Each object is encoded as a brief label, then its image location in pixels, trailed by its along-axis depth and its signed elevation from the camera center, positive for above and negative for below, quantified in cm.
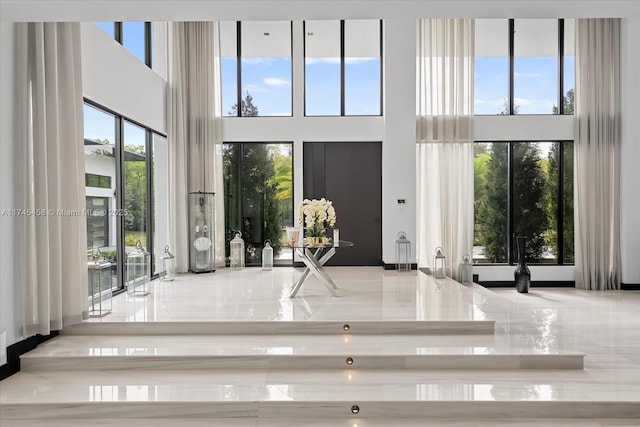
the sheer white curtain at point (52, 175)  421 +27
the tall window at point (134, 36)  655 +239
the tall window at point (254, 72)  925 +244
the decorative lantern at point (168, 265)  756 -98
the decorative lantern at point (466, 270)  867 -124
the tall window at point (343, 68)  919 +248
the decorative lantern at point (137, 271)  641 -91
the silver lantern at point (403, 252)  857 -90
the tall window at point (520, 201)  917 -3
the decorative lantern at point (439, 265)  816 -108
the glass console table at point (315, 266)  618 -82
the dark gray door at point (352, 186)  920 +28
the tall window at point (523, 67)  919 +248
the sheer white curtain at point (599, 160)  873 +69
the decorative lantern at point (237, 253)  891 -92
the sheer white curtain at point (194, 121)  856 +145
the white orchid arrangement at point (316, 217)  622 -20
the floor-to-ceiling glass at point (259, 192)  924 +19
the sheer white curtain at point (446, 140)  884 +108
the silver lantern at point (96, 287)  516 -88
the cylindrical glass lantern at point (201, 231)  844 -49
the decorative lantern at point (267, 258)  881 -100
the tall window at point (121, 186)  597 +24
